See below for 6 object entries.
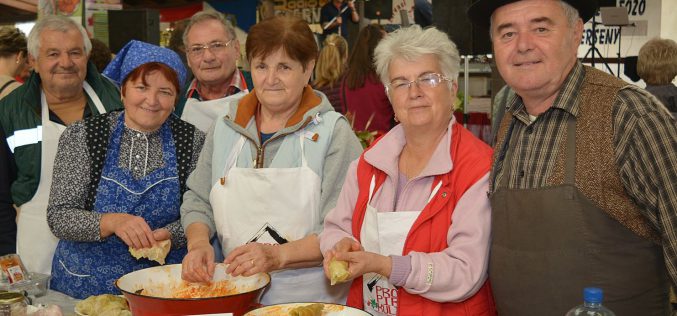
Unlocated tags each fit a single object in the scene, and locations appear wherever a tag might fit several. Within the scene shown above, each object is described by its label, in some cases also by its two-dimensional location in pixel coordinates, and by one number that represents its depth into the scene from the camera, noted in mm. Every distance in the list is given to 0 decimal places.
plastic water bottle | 1555
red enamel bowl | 1853
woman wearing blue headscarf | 2658
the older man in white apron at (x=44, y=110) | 3189
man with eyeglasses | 3467
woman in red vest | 2023
